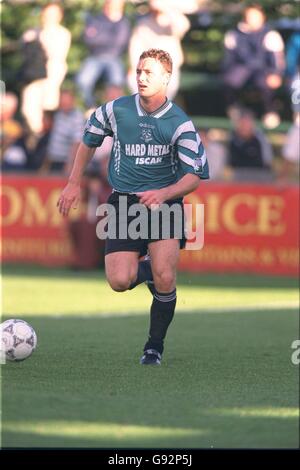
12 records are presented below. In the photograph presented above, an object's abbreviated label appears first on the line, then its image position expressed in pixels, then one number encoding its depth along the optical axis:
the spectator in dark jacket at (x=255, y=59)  18.47
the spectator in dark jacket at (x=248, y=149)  18.17
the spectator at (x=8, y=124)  19.77
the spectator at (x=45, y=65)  19.75
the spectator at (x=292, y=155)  18.22
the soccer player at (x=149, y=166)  8.81
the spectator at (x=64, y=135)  18.92
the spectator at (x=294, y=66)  18.53
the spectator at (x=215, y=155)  18.41
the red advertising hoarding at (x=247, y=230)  17.42
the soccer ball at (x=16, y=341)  8.59
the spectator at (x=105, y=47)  19.33
